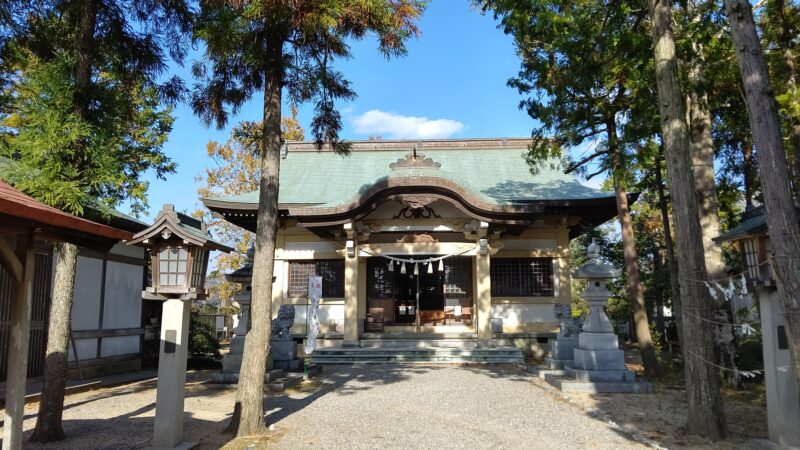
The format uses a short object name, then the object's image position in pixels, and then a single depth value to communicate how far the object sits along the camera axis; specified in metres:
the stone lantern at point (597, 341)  9.38
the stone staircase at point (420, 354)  13.44
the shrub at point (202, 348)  13.61
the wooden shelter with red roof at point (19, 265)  4.02
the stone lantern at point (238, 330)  10.26
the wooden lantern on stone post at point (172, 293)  5.65
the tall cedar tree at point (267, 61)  6.22
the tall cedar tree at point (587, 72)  9.30
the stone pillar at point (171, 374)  5.62
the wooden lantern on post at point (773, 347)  5.33
